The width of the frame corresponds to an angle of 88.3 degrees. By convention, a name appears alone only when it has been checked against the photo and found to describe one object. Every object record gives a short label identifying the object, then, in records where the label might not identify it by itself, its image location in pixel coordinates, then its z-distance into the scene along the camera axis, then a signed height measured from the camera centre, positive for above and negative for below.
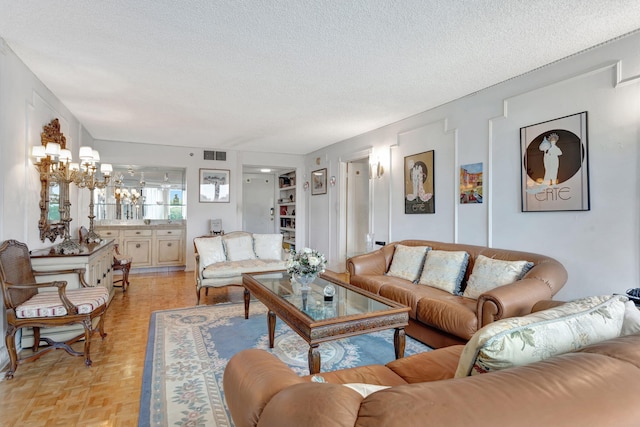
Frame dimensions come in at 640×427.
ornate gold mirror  3.29 +0.25
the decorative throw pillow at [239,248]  4.74 -0.50
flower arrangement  2.78 -0.42
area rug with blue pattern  1.97 -1.16
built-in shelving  8.44 +0.20
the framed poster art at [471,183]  3.62 +0.34
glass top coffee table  2.05 -0.69
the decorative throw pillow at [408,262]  3.69 -0.56
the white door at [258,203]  9.62 +0.32
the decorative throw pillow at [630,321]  1.17 -0.39
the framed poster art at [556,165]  2.73 +0.43
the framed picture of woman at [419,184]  4.26 +0.40
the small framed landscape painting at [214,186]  6.90 +0.60
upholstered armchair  2.40 -0.69
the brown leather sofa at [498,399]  0.64 -0.38
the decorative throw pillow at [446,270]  3.20 -0.57
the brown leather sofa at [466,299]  2.33 -0.73
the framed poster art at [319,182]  6.93 +0.70
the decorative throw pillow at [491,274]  2.76 -0.52
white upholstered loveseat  4.20 -0.61
